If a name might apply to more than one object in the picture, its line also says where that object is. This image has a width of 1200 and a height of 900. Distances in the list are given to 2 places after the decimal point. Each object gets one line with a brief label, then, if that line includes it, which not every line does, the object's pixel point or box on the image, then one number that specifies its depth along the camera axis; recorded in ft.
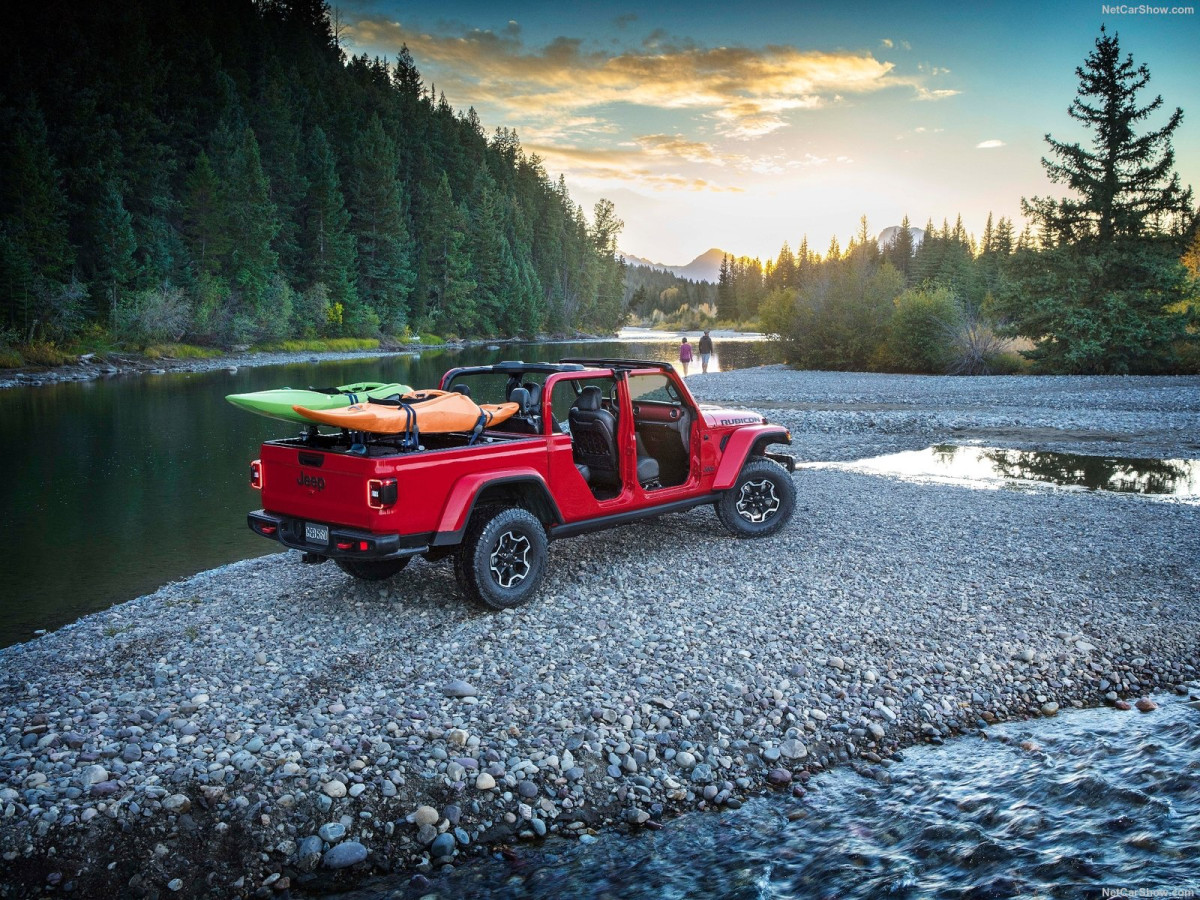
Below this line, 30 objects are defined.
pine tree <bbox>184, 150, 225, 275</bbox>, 169.27
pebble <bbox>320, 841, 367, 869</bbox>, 13.91
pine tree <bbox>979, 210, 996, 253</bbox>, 320.99
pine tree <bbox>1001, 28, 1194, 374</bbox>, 110.22
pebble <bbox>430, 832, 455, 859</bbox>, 14.28
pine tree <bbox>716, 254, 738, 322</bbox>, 489.26
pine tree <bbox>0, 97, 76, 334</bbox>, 120.47
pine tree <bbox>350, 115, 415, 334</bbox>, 230.27
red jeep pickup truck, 21.56
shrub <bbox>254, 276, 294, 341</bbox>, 172.14
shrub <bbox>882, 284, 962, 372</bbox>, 126.52
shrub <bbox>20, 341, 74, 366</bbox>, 118.52
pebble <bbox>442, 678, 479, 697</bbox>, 19.10
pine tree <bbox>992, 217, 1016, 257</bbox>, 304.05
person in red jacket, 136.02
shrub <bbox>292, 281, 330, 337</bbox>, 190.39
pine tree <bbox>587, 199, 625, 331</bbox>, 389.39
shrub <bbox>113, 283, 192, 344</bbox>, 140.15
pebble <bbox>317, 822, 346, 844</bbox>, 14.35
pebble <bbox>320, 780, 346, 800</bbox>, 15.38
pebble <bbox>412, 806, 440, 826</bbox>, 14.87
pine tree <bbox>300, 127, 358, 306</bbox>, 205.87
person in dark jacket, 137.28
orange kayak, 20.79
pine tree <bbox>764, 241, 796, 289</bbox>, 407.64
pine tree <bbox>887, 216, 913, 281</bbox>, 370.96
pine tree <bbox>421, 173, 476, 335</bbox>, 259.39
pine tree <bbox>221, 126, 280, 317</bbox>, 176.86
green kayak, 20.95
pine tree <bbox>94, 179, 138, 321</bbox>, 141.90
